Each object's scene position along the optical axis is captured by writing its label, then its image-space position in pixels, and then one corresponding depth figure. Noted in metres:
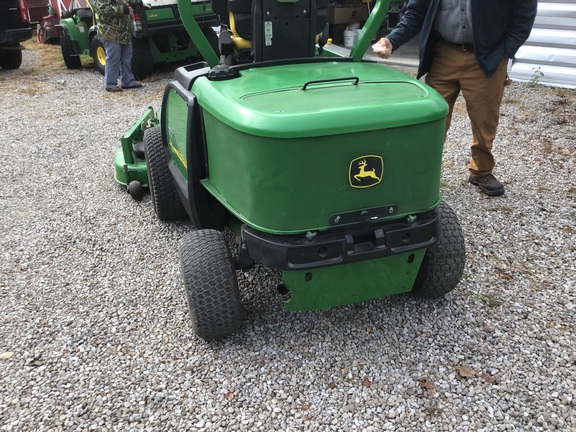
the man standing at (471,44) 3.10
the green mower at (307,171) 1.90
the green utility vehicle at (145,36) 7.07
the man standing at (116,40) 6.63
